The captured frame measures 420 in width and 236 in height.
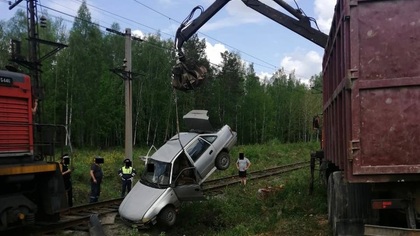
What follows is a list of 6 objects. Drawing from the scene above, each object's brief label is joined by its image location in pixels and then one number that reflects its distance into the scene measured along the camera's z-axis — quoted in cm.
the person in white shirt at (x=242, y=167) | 1642
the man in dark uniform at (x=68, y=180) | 1181
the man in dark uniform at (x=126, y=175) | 1454
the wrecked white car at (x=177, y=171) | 1035
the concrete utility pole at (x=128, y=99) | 1728
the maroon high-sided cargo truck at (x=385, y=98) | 499
